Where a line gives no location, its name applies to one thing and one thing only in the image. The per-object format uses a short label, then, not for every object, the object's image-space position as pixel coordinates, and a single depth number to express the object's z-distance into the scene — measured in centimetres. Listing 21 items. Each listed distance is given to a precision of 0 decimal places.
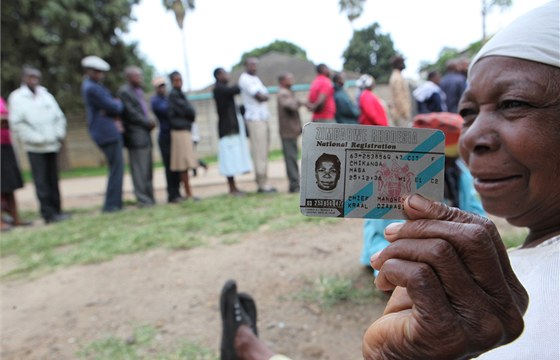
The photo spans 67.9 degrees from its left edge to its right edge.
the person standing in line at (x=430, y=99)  612
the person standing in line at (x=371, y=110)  539
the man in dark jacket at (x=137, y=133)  608
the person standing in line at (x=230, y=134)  611
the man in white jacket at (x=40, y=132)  540
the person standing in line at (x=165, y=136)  635
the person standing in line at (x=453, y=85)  639
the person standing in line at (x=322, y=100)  615
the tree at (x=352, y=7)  3206
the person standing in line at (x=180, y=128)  619
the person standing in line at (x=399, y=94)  688
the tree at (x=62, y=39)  1420
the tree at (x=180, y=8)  2597
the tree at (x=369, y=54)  3681
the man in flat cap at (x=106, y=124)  556
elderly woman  65
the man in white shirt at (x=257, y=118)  600
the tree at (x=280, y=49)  4530
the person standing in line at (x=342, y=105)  655
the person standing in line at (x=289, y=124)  618
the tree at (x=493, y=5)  2134
